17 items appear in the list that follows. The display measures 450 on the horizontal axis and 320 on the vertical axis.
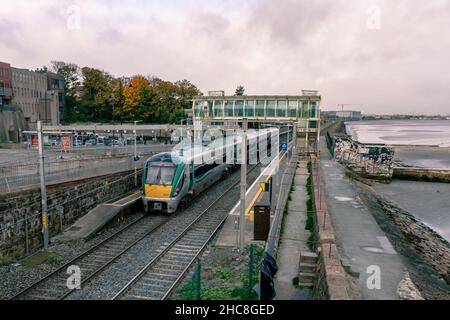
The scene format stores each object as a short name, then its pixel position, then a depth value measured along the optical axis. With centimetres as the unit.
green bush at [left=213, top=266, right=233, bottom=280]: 1249
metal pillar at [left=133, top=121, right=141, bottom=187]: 2544
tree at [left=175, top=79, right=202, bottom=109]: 7281
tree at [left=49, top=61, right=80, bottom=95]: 8294
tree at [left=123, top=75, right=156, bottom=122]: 6344
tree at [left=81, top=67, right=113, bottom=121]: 7088
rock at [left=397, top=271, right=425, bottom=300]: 986
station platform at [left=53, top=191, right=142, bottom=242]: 1702
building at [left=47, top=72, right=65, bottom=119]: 7125
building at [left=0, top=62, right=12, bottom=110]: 5653
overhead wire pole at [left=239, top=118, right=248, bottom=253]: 1459
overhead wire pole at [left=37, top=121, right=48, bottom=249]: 1543
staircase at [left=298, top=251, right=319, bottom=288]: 1154
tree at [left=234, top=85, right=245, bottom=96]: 8695
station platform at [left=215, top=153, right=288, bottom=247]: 1600
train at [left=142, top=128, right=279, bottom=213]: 2020
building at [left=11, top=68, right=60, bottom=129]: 6141
